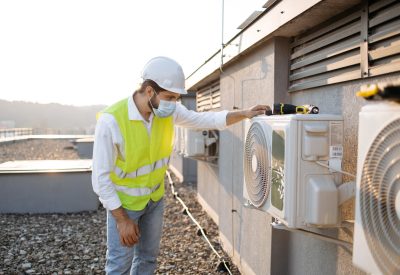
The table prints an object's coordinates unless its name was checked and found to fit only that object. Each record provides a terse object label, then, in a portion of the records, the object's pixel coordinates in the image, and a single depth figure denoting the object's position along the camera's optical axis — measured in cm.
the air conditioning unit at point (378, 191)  144
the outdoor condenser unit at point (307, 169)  220
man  281
